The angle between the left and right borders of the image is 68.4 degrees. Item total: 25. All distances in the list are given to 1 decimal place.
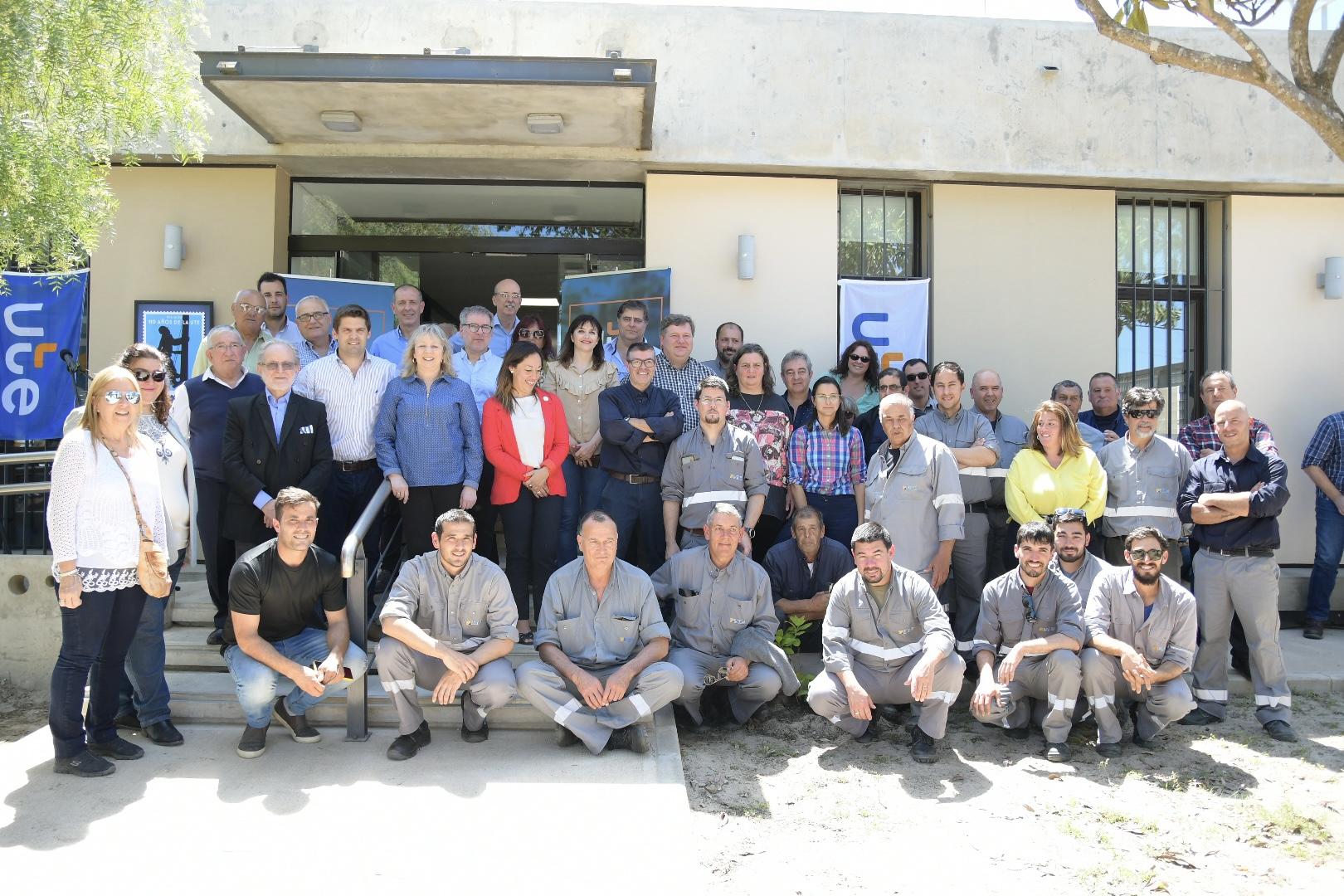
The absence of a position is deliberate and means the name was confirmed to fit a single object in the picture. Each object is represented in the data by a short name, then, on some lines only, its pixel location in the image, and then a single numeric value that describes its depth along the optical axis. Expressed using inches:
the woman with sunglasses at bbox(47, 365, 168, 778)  168.4
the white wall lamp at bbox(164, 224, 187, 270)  322.7
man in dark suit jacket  205.9
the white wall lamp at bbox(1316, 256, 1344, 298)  343.6
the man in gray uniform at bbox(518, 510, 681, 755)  187.9
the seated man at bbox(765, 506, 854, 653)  233.6
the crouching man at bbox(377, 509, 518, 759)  185.5
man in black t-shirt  181.5
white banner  333.7
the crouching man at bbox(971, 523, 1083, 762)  201.3
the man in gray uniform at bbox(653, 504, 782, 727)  207.9
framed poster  325.1
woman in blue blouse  216.4
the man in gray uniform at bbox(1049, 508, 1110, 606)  215.5
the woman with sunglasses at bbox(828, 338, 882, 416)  284.5
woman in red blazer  222.2
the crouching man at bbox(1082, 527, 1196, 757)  203.5
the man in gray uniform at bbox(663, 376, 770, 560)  233.1
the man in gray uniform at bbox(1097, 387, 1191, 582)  240.7
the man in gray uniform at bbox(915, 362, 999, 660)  248.7
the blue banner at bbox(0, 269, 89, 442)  317.4
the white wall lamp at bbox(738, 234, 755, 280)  326.0
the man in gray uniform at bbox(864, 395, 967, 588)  226.1
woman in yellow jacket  231.9
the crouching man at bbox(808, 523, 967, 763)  198.1
